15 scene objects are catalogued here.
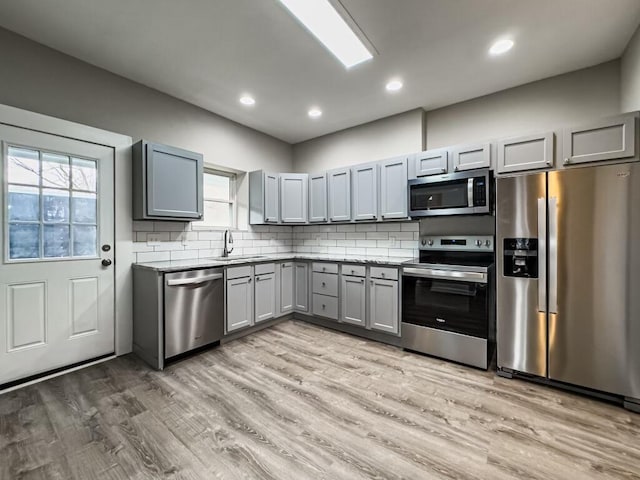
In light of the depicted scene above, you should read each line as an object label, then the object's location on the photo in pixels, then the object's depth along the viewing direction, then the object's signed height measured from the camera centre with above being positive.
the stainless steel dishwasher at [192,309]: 2.71 -0.72
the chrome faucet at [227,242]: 3.90 -0.04
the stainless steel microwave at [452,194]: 2.77 +0.47
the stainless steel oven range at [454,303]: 2.64 -0.65
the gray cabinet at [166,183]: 2.88 +0.61
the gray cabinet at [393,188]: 3.43 +0.63
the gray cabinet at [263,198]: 4.17 +0.62
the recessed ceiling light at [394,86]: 3.05 +1.69
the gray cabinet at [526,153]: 2.48 +0.79
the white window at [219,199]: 3.98 +0.58
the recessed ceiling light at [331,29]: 2.00 +1.67
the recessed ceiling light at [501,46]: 2.40 +1.68
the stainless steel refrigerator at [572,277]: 2.06 -0.31
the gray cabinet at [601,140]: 2.16 +0.79
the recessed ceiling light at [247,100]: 3.39 +1.70
